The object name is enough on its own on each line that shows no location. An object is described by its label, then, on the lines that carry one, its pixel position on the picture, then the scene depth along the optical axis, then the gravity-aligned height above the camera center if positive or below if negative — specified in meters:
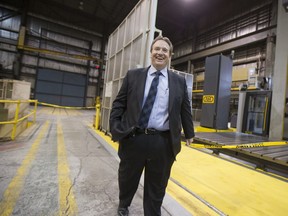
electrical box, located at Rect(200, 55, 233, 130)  7.48 +0.96
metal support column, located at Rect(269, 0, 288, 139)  6.21 +1.44
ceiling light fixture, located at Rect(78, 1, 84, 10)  17.82 +9.41
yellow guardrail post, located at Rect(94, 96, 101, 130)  7.90 -0.55
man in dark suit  1.67 -0.13
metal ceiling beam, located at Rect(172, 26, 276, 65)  11.90 +5.33
